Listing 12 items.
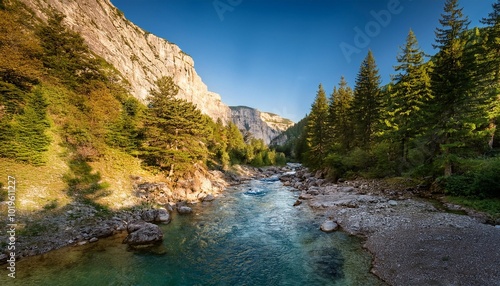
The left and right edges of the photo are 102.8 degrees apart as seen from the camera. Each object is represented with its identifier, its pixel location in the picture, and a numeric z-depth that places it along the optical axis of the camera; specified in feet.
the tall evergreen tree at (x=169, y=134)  81.51
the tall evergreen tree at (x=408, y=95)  73.96
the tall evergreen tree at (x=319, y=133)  125.39
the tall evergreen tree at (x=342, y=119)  112.88
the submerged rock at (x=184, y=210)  60.85
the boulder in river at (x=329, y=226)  43.51
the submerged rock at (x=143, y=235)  39.11
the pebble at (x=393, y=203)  51.69
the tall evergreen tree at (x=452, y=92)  52.65
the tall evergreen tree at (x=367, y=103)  95.81
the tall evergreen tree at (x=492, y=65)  51.56
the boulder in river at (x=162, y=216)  51.95
